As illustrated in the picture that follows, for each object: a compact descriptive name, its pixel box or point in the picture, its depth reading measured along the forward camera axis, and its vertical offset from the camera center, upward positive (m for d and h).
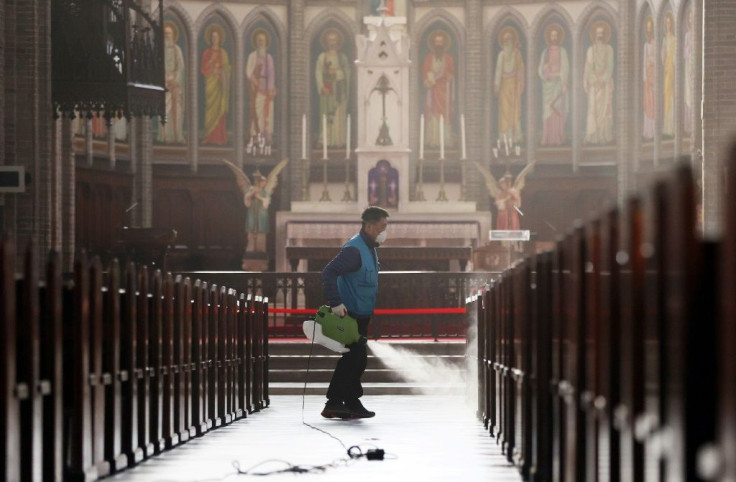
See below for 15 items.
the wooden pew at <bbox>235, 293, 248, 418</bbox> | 18.86 -0.97
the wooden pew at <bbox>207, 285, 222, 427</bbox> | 16.38 -0.78
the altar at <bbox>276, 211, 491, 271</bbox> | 37.02 +0.25
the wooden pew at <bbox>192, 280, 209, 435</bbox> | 15.35 -0.75
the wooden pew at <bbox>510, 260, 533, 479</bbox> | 11.16 -0.63
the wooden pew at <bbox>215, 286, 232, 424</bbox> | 17.07 -0.82
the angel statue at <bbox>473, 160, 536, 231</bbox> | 40.10 +0.79
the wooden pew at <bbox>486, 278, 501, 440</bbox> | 15.07 -0.78
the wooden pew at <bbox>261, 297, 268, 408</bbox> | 21.31 -0.96
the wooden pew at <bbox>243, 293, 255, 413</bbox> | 19.66 -0.95
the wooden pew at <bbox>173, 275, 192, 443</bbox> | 14.27 -0.71
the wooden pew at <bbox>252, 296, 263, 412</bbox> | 20.42 -1.00
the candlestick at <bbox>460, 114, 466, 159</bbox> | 40.18 +2.08
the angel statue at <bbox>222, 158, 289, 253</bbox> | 41.59 +0.74
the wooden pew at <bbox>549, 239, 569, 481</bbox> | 9.08 -0.42
